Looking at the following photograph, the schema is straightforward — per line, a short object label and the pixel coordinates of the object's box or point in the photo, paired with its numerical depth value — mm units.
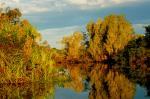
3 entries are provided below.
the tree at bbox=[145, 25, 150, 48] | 37424
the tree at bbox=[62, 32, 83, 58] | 46552
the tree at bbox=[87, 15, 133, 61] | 41265
